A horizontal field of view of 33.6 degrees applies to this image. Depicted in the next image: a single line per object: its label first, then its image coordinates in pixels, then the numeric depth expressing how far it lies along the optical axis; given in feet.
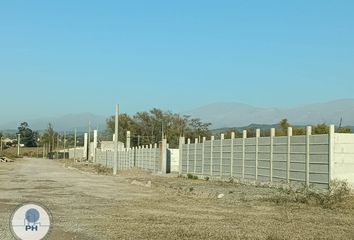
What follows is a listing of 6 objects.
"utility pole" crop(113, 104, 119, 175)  191.58
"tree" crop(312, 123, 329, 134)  156.00
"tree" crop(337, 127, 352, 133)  140.50
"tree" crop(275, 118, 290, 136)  249.96
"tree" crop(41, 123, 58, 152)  565.66
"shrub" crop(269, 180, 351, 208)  70.51
